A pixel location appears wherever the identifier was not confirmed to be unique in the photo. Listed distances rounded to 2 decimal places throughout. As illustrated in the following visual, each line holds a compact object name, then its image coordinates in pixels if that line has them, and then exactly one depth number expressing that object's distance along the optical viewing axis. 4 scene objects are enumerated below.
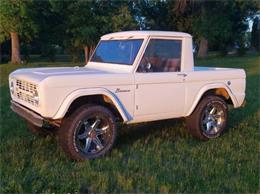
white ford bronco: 5.09
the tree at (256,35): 46.54
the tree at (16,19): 26.42
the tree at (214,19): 37.86
